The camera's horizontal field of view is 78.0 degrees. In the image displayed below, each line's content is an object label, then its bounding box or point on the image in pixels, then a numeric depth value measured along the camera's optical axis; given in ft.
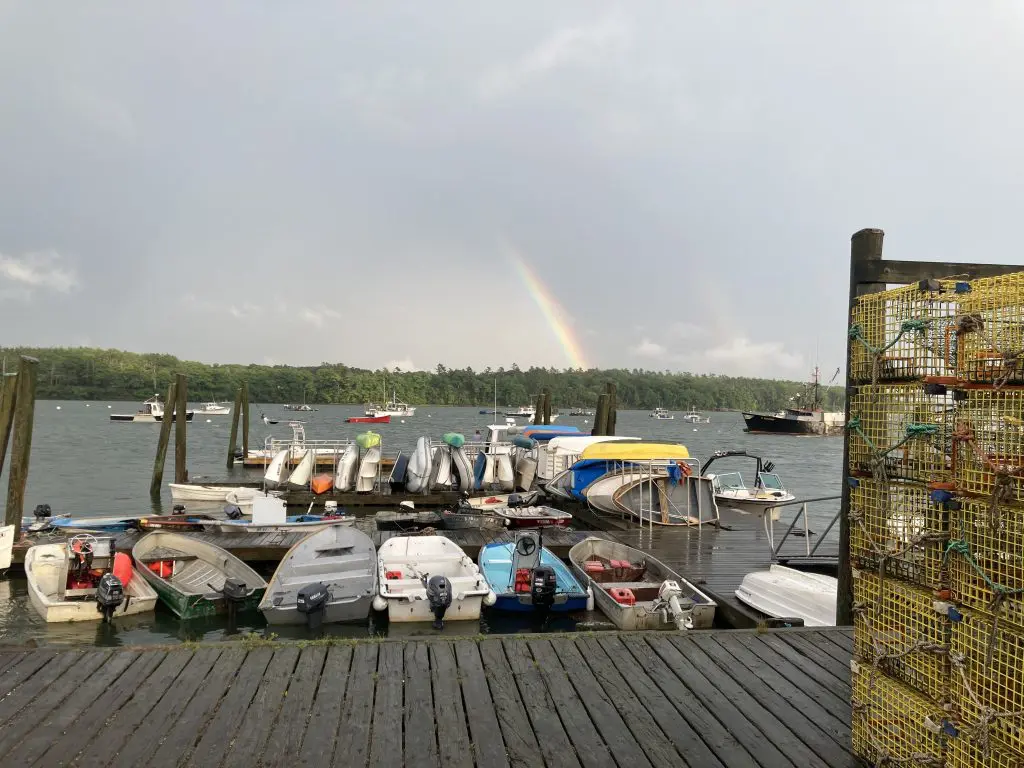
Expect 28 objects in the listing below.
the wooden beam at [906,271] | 16.85
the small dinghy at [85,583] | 31.86
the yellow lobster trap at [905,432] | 9.78
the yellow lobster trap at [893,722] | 9.70
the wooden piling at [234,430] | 101.96
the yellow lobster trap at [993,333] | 8.76
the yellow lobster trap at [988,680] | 8.38
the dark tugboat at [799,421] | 283.38
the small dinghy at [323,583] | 30.01
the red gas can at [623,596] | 30.19
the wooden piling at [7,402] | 44.29
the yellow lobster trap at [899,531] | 9.64
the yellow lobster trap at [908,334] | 9.90
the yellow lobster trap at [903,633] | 9.50
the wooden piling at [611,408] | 91.92
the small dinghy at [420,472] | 69.97
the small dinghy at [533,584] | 30.45
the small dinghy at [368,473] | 69.31
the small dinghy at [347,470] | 69.46
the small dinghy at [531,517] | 52.54
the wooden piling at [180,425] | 76.28
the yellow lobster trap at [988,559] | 8.35
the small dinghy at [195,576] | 32.42
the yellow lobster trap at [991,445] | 8.41
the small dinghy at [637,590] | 28.53
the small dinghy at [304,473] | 70.79
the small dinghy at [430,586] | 29.99
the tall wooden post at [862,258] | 17.03
